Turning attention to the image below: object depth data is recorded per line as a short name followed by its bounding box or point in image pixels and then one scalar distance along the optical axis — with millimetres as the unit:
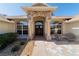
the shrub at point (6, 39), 3036
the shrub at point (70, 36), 3270
